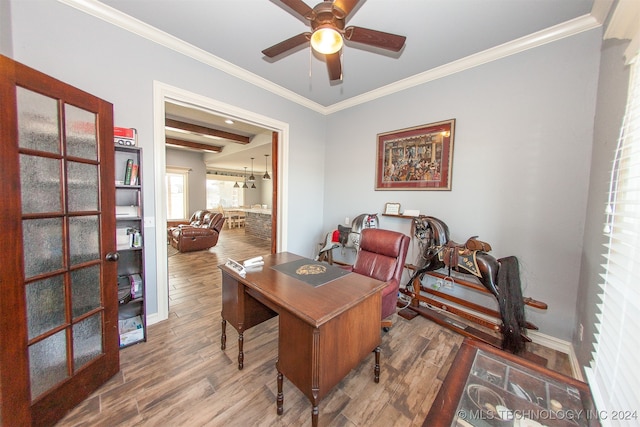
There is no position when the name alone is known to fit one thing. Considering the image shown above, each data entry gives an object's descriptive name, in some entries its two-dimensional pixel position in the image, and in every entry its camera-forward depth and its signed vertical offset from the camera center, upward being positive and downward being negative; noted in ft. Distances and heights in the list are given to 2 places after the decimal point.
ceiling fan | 4.46 +3.81
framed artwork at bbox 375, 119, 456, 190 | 8.63 +1.94
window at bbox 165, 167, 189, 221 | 25.79 +0.32
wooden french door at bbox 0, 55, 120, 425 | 3.56 -1.60
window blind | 2.71 -1.28
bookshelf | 6.54 -1.42
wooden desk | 3.92 -2.38
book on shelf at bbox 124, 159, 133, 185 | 6.53 +0.68
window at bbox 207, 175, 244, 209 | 33.78 +1.03
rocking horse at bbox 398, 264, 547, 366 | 6.79 -3.81
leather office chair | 6.53 -1.84
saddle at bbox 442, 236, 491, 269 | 6.86 -1.42
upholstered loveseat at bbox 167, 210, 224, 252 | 17.13 -2.84
